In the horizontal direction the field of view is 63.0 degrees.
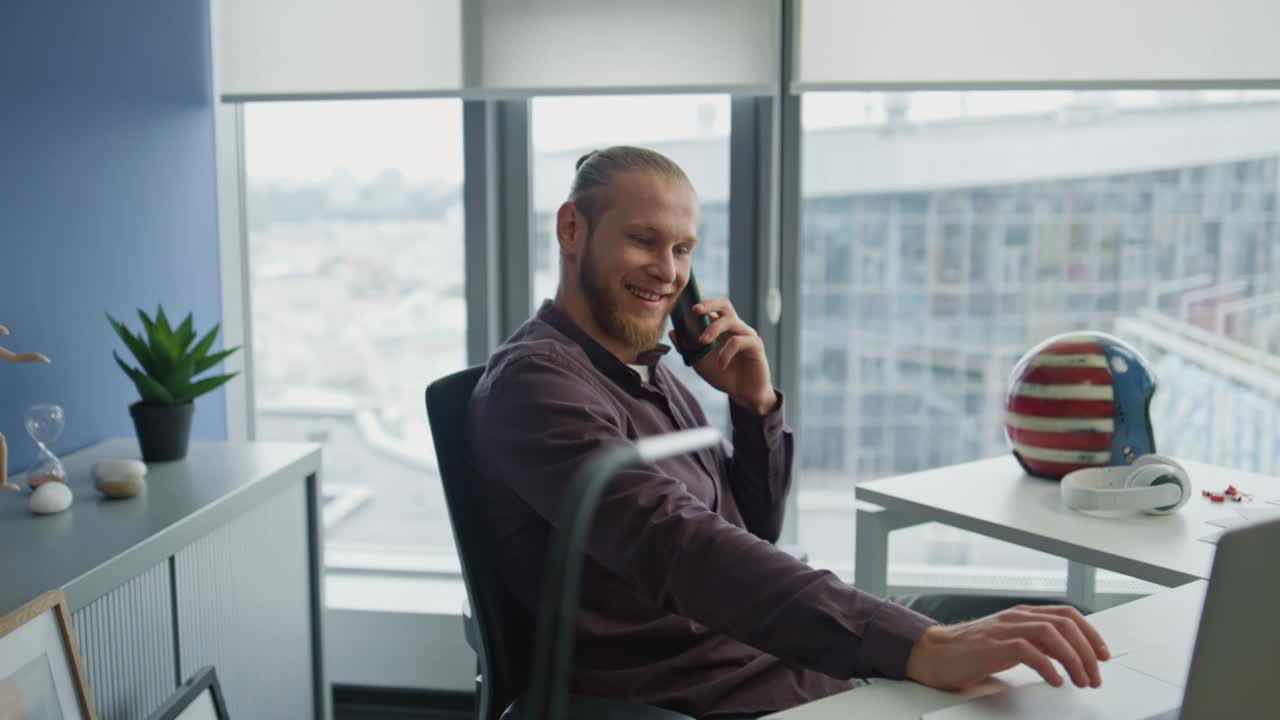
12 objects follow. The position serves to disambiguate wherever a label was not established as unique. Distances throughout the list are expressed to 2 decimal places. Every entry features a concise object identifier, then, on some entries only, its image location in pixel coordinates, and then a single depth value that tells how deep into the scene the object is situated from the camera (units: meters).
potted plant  2.04
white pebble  1.67
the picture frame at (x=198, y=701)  1.63
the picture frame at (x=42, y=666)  1.28
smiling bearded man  1.10
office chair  1.37
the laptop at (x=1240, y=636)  0.74
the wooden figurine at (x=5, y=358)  1.66
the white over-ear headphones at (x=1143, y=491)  1.82
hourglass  1.79
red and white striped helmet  1.98
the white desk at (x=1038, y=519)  1.62
